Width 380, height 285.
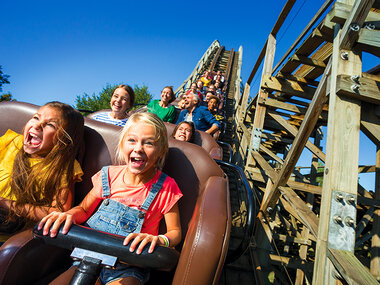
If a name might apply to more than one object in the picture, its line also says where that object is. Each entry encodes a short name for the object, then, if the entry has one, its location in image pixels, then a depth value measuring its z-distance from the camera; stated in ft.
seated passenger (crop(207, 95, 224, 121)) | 16.14
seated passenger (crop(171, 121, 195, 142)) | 7.88
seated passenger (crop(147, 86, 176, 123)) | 12.75
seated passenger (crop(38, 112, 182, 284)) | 3.85
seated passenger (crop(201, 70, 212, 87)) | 31.35
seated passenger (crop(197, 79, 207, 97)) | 27.84
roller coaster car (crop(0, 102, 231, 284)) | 2.76
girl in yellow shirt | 3.74
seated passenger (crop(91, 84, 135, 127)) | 8.38
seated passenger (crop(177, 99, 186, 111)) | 15.19
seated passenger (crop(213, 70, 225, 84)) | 36.14
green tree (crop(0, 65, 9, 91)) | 47.44
